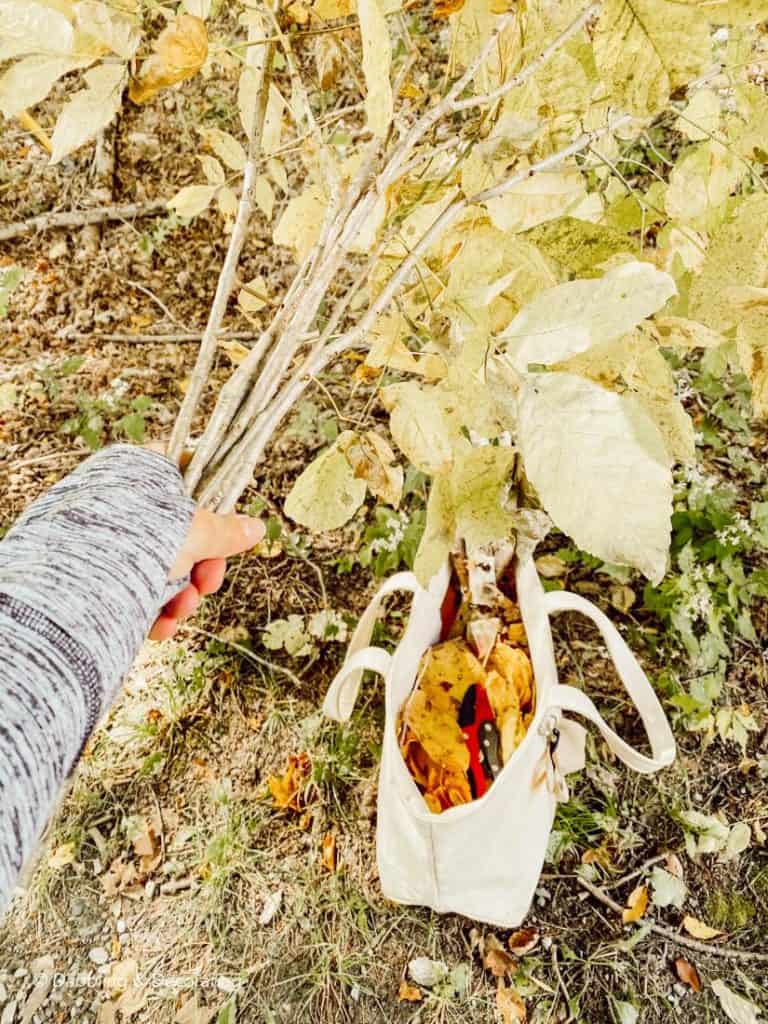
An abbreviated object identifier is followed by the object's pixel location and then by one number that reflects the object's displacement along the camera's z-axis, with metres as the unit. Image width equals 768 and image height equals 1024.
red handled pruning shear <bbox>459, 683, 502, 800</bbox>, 1.24
